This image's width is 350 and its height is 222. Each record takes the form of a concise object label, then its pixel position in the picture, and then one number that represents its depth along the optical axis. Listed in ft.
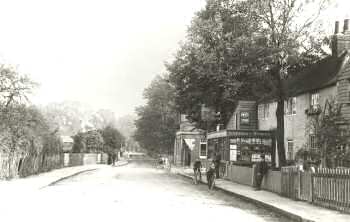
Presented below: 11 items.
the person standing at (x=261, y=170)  67.31
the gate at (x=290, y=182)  54.39
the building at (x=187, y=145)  190.29
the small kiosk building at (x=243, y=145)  103.35
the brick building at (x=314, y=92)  82.74
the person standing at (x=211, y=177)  75.16
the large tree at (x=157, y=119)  254.47
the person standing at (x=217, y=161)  93.97
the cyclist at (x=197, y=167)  89.77
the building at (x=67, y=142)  335.42
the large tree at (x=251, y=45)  81.71
